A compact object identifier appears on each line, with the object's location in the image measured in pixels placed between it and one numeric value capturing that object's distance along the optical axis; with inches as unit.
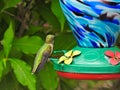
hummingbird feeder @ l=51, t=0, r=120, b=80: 78.2
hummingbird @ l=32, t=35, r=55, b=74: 74.5
